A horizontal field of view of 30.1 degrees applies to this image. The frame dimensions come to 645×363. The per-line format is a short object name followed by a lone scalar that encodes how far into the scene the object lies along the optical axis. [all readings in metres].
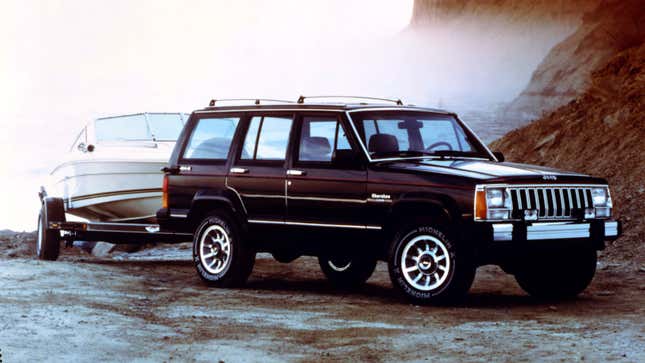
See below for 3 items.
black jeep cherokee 10.83
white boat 16.44
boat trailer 15.44
